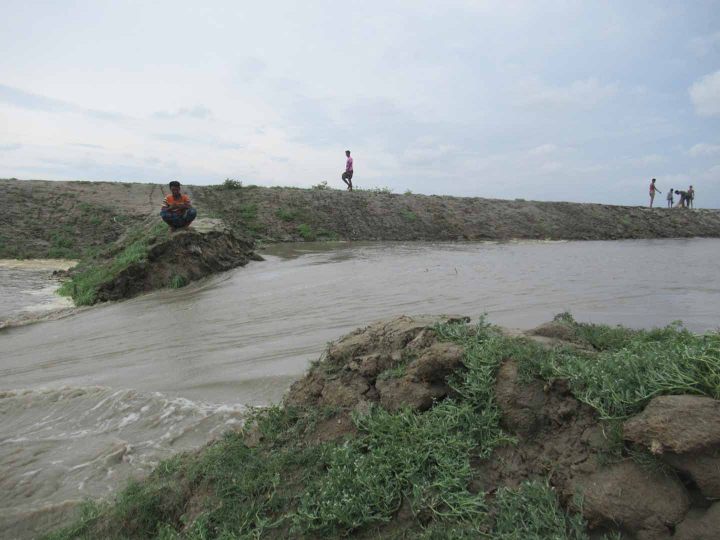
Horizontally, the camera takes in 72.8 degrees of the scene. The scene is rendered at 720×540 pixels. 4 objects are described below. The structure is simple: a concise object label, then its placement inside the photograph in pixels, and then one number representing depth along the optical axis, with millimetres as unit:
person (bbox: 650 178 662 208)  26078
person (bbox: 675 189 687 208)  28844
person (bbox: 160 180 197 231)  10094
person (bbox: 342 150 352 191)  19891
